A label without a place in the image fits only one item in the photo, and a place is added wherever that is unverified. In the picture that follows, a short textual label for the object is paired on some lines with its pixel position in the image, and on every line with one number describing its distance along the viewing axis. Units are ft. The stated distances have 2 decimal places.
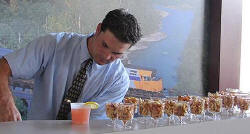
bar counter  5.35
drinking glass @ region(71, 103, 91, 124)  6.00
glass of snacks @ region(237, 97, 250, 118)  7.54
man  7.10
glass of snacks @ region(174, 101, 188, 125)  6.34
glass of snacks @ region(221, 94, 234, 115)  7.46
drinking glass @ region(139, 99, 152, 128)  6.23
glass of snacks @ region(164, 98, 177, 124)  6.33
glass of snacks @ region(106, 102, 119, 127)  5.81
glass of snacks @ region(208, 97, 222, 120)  7.04
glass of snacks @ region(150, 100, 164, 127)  6.16
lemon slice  6.12
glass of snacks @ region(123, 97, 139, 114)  6.42
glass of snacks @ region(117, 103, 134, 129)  5.78
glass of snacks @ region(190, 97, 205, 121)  6.65
